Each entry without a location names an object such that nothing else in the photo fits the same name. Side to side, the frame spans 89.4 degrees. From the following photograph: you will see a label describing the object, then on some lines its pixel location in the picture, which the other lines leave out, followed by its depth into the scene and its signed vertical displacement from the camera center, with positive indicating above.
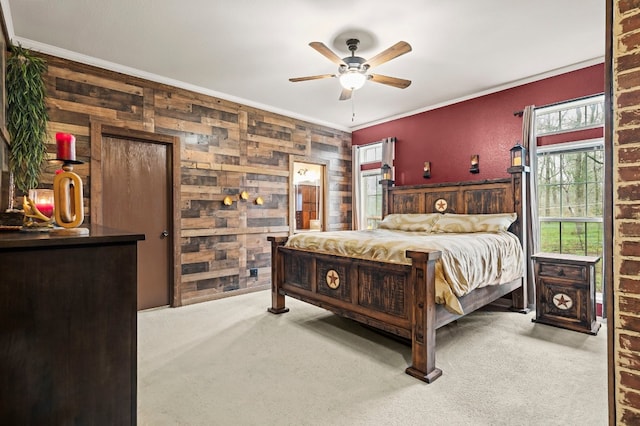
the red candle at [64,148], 1.31 +0.27
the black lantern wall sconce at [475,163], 4.69 +0.71
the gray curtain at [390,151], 5.75 +1.09
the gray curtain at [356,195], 6.35 +0.34
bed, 2.45 -0.59
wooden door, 3.79 +0.16
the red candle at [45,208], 1.44 +0.02
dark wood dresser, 0.98 -0.38
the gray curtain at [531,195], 4.03 +0.21
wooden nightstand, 3.24 -0.83
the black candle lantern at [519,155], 4.01 +0.70
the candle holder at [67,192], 1.26 +0.09
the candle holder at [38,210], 1.33 +0.01
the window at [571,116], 3.73 +1.16
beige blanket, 2.56 -0.38
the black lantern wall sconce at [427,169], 5.25 +0.70
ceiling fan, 2.75 +1.37
